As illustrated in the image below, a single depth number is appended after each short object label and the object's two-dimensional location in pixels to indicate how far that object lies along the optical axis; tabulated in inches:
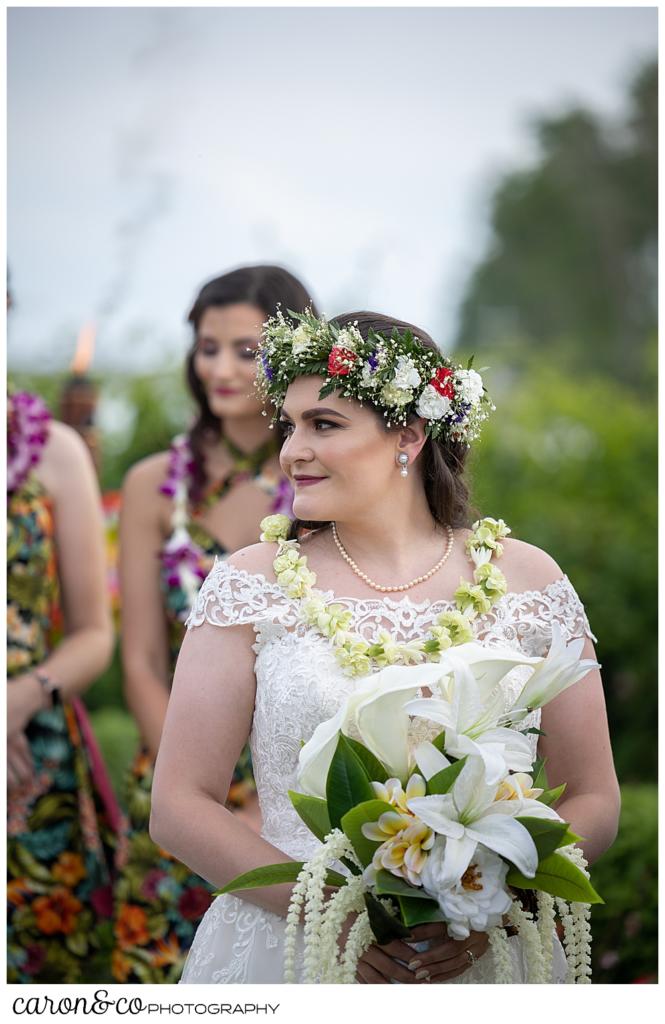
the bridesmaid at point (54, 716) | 158.4
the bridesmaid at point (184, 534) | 155.4
